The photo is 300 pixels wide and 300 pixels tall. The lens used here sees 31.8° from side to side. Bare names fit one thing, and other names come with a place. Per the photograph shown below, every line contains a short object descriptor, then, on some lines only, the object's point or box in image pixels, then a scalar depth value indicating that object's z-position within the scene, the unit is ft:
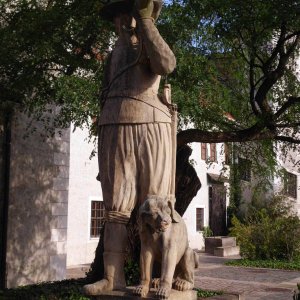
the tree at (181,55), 27.17
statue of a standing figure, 14.62
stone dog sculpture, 13.58
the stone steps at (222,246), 69.38
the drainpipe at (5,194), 33.88
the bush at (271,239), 57.06
